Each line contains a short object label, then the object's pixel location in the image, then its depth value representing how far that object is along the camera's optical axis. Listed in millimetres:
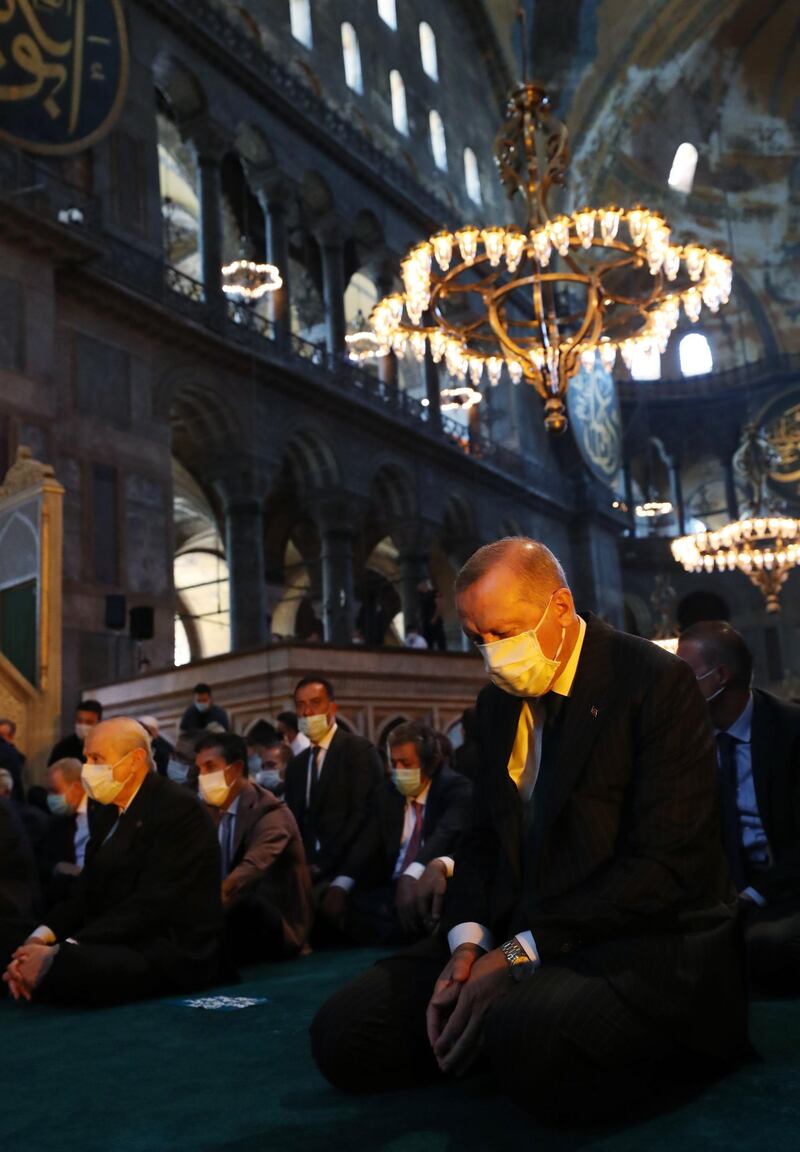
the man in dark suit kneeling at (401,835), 4414
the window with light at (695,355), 27859
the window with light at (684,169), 26672
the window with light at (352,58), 17375
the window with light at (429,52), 19984
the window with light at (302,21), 16234
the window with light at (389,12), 18734
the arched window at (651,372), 26991
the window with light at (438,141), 19812
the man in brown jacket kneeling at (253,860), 4148
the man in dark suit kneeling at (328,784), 4910
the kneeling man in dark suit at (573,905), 1848
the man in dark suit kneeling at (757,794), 2863
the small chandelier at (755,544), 17188
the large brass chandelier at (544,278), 9406
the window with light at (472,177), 20859
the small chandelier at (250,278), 14984
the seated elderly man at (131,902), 3270
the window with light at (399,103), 18609
